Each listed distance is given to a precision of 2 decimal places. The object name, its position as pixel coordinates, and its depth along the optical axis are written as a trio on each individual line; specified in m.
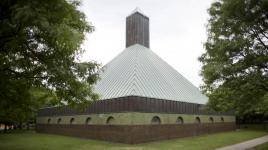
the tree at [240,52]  14.89
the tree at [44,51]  7.99
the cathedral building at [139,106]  27.45
